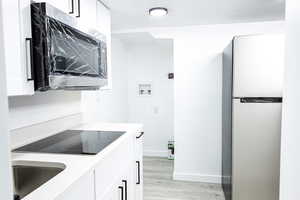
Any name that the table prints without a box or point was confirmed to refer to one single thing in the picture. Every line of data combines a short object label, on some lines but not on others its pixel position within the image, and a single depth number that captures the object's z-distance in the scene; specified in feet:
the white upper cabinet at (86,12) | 5.20
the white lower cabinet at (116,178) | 3.20
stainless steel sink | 3.57
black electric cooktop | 4.16
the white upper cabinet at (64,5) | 4.26
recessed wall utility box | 12.98
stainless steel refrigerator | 6.66
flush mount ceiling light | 7.24
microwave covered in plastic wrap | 3.48
